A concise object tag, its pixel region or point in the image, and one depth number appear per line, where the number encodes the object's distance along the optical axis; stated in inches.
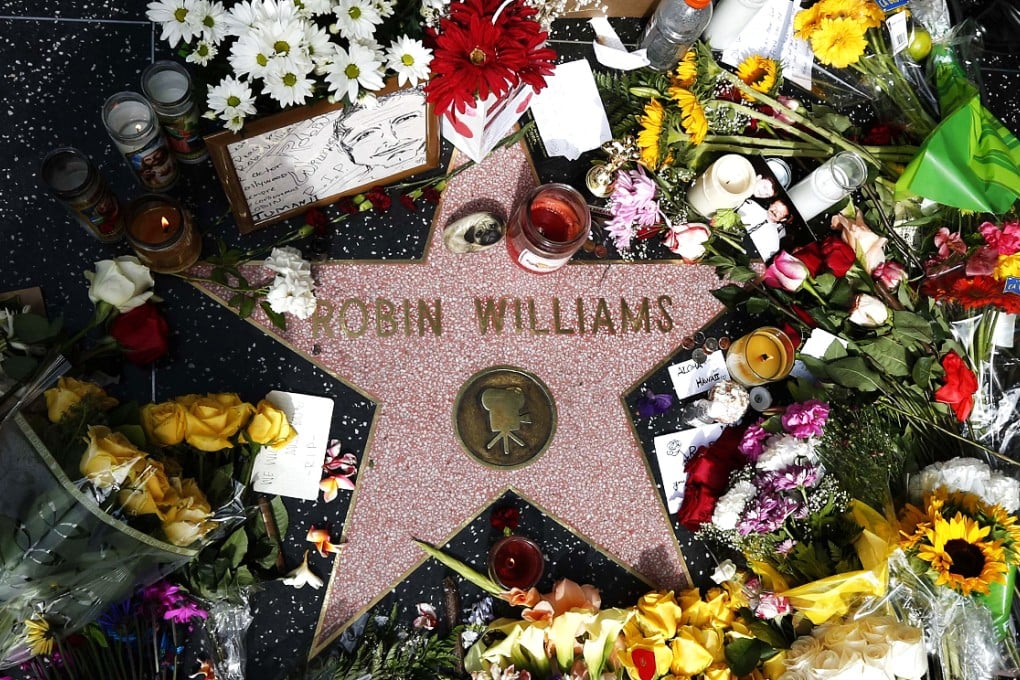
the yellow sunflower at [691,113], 45.9
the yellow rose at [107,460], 32.4
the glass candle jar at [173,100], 39.6
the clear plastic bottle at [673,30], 46.6
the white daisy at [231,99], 37.1
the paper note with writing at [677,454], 47.8
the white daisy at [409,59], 37.4
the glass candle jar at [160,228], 41.1
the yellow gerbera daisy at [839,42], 48.2
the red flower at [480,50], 36.8
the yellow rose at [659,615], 43.5
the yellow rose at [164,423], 38.3
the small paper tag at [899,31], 49.7
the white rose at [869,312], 47.0
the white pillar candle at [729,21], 47.9
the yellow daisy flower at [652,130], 46.5
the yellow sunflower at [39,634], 34.5
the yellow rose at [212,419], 39.0
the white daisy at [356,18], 36.4
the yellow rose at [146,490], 33.2
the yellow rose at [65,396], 35.3
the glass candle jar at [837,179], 47.7
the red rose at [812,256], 48.5
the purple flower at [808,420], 43.9
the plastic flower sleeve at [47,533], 31.5
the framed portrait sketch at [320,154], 39.4
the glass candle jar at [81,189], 39.8
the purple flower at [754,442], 45.6
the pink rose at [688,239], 48.5
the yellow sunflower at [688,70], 48.1
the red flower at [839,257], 47.8
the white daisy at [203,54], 38.1
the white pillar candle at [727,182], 47.3
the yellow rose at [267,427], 41.5
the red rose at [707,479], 45.6
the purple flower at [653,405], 48.0
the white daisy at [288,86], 36.4
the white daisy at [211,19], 37.4
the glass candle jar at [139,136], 40.3
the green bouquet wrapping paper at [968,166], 45.4
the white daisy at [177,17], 37.3
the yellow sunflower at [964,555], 38.1
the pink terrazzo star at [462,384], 45.1
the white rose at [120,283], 39.4
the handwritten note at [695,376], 48.8
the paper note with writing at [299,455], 43.9
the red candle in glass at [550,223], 45.2
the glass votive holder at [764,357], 46.9
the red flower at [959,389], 44.5
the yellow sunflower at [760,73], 49.4
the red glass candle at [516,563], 44.8
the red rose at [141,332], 41.3
